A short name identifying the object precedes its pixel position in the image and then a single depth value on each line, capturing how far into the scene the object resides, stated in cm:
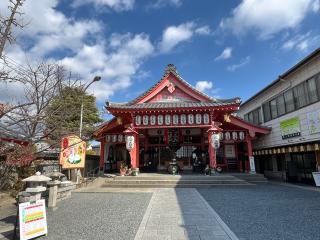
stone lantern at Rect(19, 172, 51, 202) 744
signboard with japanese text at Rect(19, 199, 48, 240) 597
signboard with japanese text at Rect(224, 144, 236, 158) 2114
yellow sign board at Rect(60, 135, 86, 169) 1465
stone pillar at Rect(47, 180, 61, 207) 944
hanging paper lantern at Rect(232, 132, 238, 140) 1981
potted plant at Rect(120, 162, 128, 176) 1744
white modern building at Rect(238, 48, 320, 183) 1445
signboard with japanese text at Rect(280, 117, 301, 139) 1611
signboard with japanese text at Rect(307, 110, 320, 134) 1398
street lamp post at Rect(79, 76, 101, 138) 1203
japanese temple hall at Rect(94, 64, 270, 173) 1759
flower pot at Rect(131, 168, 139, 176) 1708
